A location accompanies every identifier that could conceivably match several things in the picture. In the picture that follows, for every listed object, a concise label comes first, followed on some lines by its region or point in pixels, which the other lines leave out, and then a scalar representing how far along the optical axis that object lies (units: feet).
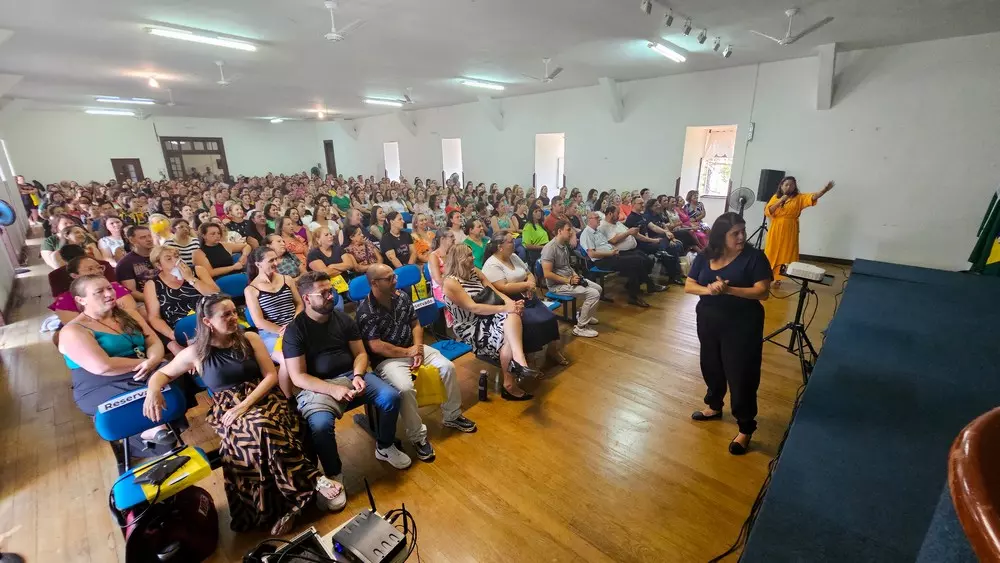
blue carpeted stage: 4.59
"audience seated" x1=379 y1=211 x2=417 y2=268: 15.64
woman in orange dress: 17.84
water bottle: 10.32
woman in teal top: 7.37
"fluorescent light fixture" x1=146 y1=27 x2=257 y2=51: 15.49
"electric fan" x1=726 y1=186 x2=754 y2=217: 20.97
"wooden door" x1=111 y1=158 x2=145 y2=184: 50.23
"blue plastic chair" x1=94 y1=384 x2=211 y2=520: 5.34
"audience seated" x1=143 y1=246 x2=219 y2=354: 9.90
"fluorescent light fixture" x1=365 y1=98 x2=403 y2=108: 38.19
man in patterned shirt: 8.43
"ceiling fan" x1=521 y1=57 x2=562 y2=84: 22.57
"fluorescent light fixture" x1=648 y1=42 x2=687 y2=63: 19.01
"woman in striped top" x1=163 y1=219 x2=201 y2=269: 12.54
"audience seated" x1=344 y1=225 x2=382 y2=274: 14.75
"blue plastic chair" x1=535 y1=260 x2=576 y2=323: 14.05
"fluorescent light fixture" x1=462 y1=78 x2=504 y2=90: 28.29
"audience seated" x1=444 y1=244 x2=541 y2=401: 10.21
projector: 10.66
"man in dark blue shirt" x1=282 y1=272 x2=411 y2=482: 7.40
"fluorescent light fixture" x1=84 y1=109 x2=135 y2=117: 45.11
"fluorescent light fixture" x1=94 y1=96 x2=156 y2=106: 34.65
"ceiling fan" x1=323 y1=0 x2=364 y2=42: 13.50
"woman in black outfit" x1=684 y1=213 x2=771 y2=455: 7.48
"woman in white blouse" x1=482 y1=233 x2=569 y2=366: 10.67
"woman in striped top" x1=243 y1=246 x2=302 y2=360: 9.95
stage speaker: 22.29
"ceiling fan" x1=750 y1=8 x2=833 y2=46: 14.78
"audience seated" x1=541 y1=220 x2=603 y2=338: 13.70
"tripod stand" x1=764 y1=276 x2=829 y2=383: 10.37
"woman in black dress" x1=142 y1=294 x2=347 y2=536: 6.70
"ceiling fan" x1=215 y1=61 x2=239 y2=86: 21.96
